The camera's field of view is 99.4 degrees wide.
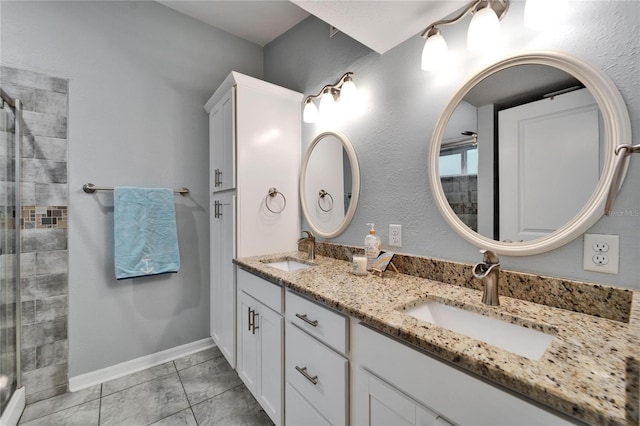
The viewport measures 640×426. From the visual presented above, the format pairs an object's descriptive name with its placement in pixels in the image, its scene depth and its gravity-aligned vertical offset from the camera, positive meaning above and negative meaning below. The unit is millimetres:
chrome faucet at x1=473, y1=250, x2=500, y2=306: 962 -253
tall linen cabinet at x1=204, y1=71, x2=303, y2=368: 1851 +236
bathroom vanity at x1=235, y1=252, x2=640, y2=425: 535 -367
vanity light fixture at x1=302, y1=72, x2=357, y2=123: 1668 +744
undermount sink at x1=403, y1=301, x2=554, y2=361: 819 -403
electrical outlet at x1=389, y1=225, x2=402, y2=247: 1475 -136
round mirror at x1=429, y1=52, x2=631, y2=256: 907 +228
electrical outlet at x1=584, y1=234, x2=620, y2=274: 872 -142
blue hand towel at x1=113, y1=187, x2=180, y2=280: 1886 -148
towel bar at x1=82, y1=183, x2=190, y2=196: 1823 +164
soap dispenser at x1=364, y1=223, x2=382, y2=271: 1479 -205
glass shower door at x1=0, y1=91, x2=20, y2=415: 1511 -275
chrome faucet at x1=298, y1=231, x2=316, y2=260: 1825 -242
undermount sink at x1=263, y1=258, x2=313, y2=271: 1811 -362
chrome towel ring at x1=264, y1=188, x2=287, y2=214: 1971 +120
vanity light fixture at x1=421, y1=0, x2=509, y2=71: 1055 +742
